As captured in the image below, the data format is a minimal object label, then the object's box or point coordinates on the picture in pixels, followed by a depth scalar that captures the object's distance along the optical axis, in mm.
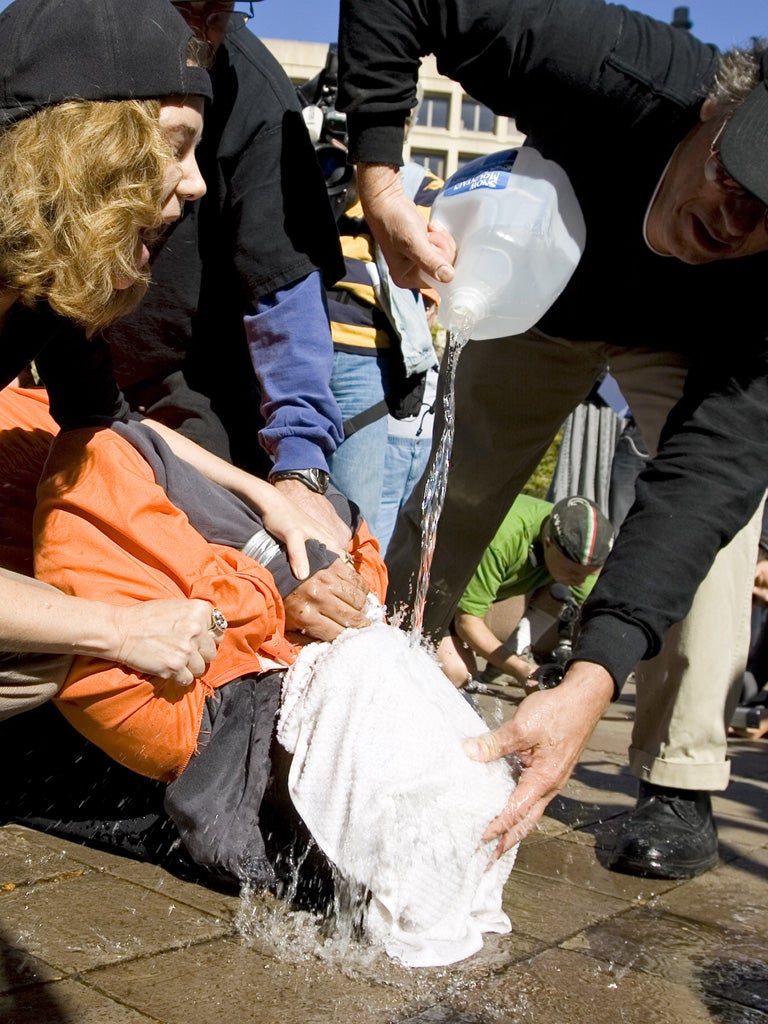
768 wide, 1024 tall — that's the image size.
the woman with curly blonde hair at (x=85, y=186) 1932
